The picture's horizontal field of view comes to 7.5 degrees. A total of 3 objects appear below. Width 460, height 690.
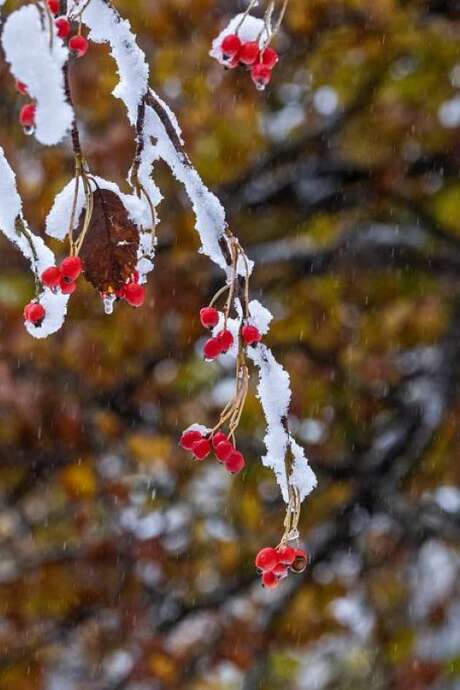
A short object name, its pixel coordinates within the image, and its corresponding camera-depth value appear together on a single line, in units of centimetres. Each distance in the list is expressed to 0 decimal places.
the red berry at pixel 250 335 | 137
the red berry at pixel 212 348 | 140
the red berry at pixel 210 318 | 142
